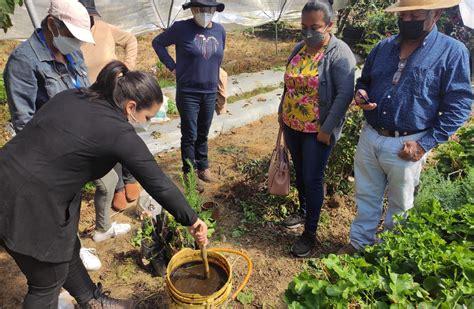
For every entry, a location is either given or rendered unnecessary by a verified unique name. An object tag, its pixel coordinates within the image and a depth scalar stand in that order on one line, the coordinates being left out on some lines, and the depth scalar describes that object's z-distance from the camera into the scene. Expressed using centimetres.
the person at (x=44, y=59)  222
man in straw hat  224
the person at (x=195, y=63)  347
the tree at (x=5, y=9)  253
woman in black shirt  167
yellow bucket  190
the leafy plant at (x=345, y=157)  354
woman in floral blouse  257
